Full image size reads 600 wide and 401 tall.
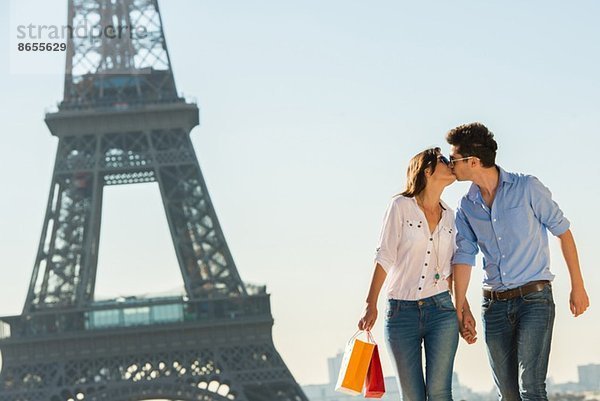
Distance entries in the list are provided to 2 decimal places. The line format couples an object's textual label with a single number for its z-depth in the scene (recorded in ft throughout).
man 34.96
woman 34.76
